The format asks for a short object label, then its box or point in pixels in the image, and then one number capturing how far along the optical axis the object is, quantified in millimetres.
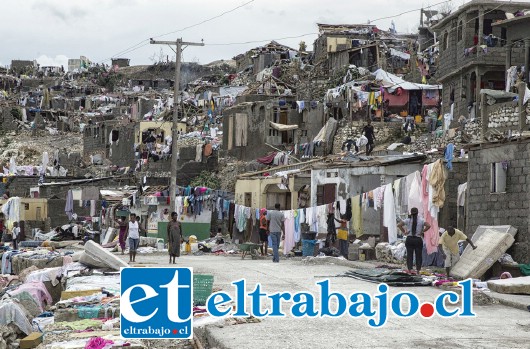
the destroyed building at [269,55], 66875
